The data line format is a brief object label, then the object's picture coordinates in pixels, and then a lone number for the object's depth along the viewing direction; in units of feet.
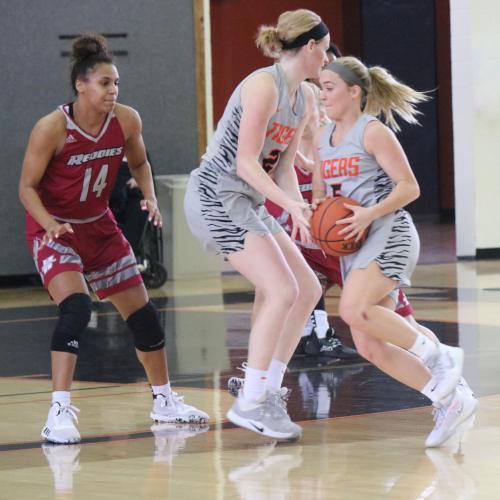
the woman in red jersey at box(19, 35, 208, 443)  36.06
